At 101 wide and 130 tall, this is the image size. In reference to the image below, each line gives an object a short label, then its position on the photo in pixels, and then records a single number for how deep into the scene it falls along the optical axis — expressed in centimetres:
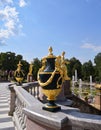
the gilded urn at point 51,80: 131
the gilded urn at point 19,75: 377
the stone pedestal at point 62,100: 356
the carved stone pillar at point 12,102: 309
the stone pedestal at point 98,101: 624
